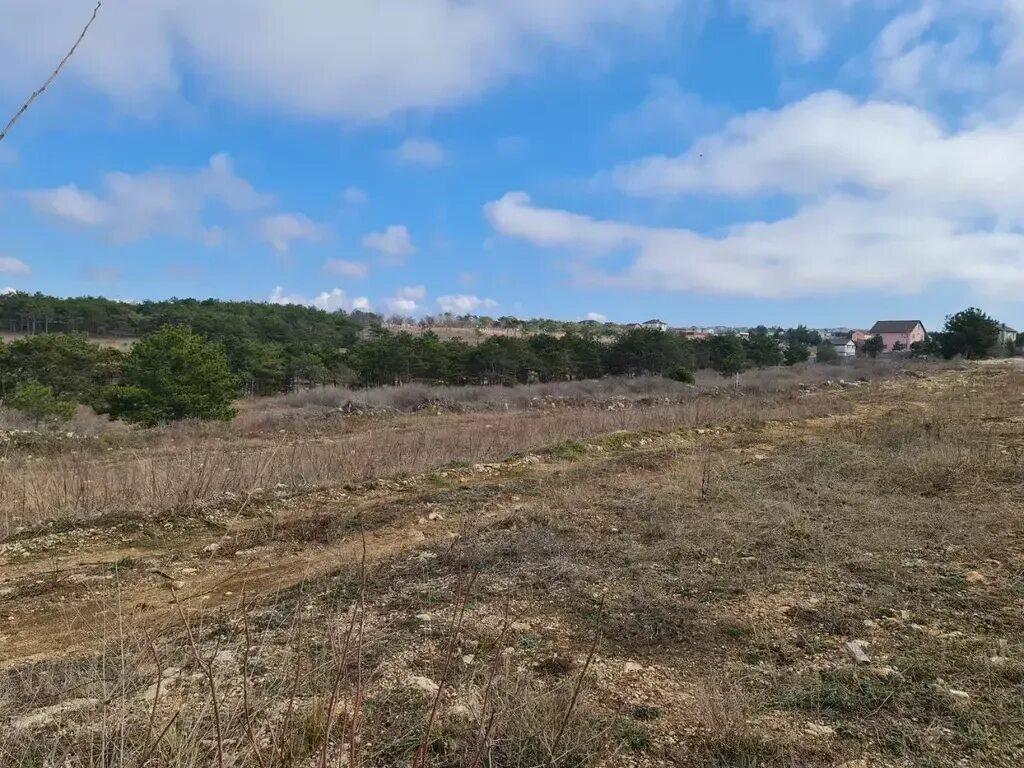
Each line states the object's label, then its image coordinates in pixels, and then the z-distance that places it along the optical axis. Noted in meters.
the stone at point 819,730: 2.63
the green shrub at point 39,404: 20.83
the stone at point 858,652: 3.24
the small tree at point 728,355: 48.53
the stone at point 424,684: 2.91
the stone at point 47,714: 2.52
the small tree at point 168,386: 21.23
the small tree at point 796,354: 54.22
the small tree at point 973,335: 44.97
